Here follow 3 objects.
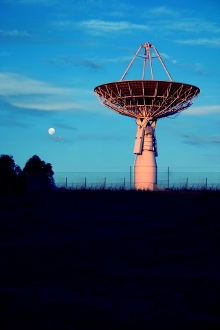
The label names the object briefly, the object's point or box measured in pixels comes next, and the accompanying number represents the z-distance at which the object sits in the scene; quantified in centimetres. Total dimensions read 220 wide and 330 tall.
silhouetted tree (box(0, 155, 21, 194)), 7406
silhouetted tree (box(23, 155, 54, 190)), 7981
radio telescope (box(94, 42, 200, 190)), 3828
